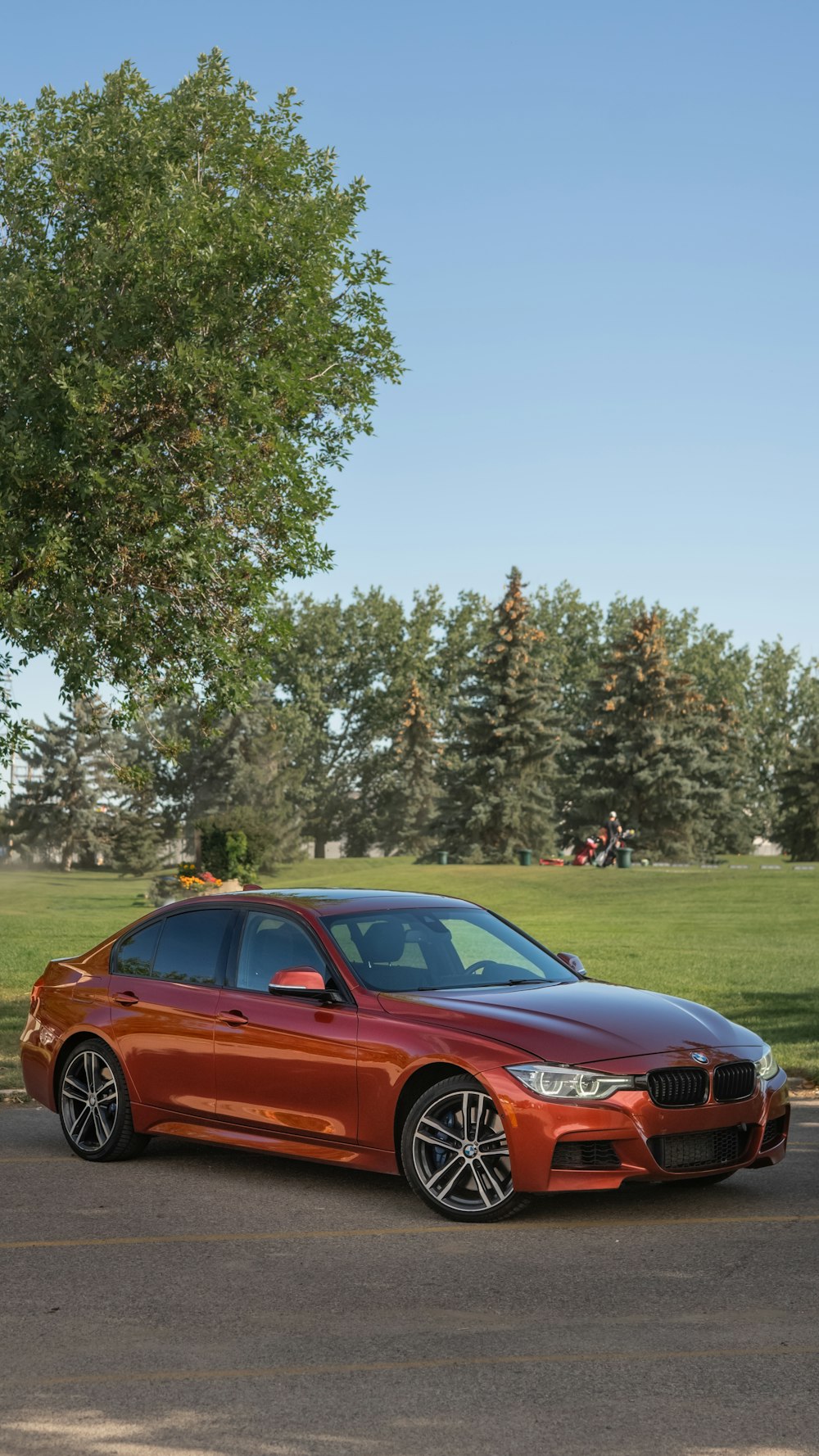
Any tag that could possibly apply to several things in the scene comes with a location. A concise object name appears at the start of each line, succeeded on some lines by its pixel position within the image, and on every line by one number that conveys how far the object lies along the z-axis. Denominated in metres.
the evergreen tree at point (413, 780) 101.81
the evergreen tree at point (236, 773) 81.19
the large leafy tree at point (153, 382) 15.41
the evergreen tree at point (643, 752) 71.62
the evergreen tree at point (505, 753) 72.44
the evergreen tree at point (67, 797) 89.50
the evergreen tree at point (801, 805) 63.59
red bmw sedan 7.25
